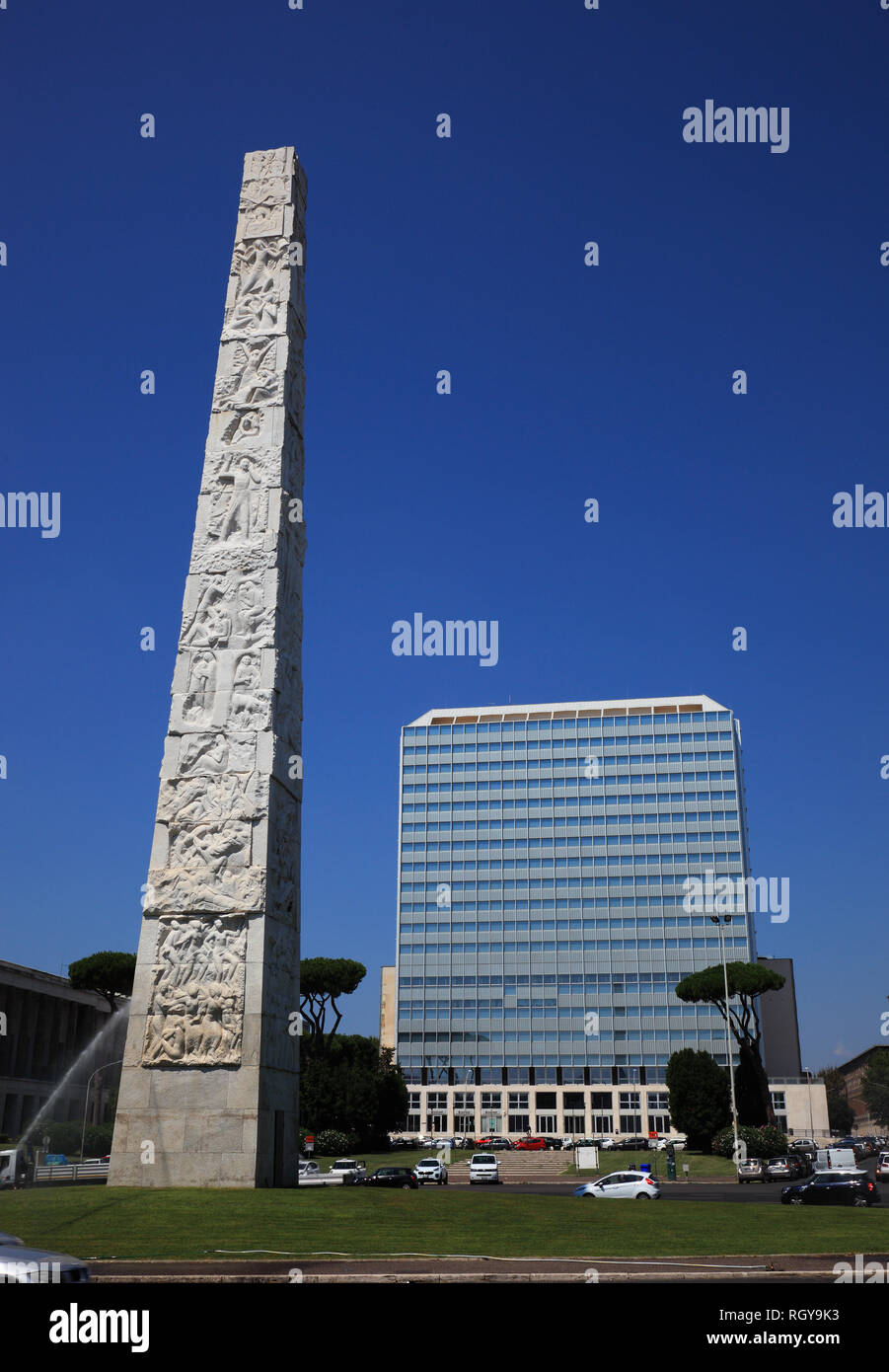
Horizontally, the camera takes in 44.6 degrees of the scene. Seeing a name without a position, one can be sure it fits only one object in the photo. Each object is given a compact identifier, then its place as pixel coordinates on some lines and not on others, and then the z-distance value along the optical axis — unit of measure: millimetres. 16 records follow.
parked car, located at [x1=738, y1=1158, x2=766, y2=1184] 51938
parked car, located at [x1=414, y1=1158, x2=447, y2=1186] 48278
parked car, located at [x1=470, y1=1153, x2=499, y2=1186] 52750
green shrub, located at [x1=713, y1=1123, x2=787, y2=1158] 63219
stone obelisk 25969
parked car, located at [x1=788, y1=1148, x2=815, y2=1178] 54650
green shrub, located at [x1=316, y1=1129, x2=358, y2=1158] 64875
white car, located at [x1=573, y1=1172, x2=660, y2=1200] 36281
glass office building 124062
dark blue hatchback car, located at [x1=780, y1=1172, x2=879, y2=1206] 33250
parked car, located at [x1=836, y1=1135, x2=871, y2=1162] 97538
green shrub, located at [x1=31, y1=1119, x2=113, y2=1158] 58375
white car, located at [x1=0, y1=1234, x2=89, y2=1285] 10016
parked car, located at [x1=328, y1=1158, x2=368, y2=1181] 43288
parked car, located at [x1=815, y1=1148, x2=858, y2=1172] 52344
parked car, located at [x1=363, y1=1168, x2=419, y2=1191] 41719
